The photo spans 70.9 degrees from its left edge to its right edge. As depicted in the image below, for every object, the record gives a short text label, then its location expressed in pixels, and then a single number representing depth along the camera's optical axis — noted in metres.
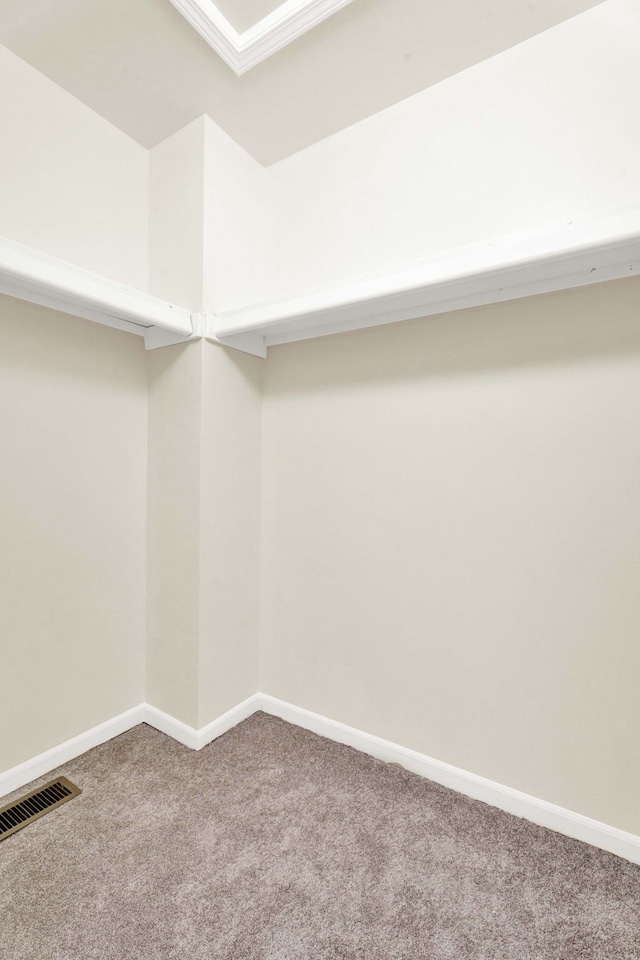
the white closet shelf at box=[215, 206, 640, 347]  1.25
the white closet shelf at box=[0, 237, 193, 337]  1.43
